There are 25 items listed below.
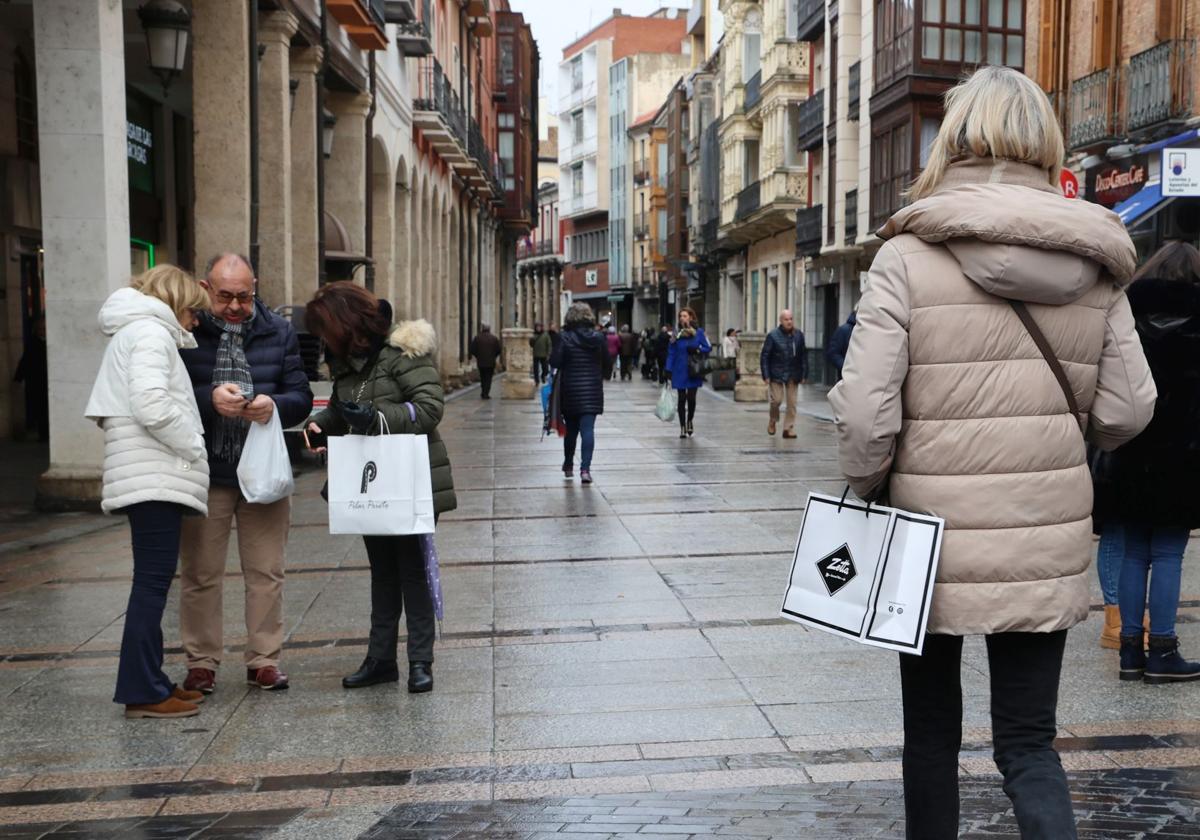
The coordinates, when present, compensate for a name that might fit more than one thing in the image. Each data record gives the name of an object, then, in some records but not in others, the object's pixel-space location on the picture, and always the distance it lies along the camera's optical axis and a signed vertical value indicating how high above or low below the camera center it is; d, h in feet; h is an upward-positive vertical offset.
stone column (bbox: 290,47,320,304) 64.75 +7.56
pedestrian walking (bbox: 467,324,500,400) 113.80 -2.09
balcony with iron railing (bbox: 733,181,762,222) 155.02 +14.34
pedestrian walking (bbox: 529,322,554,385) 123.75 -1.76
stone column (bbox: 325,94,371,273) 78.89 +9.30
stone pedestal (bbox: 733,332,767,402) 101.04 -3.11
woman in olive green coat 19.04 -1.10
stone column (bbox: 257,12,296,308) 57.41 +6.67
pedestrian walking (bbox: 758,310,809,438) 62.85 -1.44
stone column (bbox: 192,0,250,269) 49.85 +7.37
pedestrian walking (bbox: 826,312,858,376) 49.01 -0.62
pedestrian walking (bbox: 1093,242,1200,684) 18.70 -2.01
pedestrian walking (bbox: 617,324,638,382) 155.02 -2.69
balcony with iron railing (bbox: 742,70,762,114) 158.20 +26.86
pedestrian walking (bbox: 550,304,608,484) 45.57 -1.47
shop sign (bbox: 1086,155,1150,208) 69.62 +7.46
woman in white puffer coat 18.06 -1.67
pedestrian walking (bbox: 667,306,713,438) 63.21 -1.52
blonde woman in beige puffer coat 10.29 -0.51
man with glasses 19.49 -2.24
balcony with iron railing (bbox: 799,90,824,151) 130.21 +19.42
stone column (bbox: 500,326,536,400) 109.40 -2.91
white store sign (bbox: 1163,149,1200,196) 42.14 +4.64
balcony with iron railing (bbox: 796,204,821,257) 130.62 +9.11
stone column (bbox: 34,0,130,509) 37.47 +3.90
